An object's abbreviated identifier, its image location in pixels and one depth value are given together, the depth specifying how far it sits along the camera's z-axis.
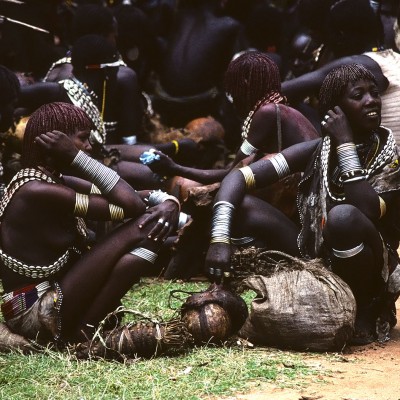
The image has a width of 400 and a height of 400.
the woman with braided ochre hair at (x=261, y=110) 11.82
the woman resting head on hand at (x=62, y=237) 9.10
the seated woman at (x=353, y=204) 9.21
